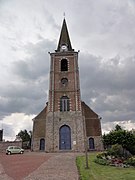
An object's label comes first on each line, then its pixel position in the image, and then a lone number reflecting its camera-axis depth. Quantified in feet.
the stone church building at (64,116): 68.25
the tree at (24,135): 133.03
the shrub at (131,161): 33.30
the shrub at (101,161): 33.36
